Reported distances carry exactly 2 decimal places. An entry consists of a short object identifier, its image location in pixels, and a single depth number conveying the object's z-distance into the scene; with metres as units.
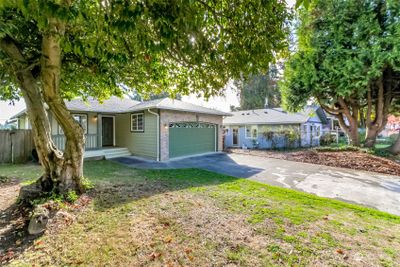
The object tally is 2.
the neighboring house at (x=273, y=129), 17.11
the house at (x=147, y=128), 11.41
